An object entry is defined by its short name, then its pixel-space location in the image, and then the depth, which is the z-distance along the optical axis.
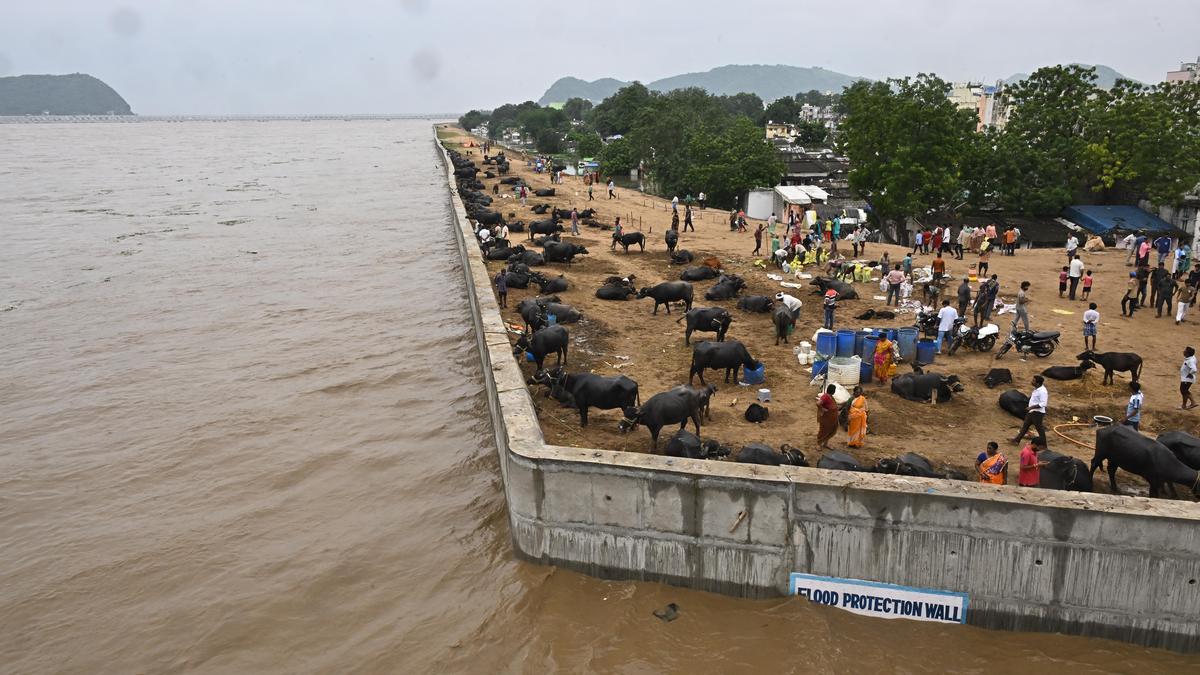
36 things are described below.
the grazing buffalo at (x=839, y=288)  20.16
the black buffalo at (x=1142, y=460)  9.72
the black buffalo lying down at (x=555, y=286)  21.08
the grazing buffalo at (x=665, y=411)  11.39
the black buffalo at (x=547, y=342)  14.86
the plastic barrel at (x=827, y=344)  14.44
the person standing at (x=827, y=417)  11.19
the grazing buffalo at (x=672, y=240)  25.64
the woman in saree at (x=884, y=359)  14.19
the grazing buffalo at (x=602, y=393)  12.19
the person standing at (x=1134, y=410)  11.54
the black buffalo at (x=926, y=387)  13.21
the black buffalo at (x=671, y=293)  18.72
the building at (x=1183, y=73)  83.41
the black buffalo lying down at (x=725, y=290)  20.06
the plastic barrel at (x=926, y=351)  15.18
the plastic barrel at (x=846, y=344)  14.15
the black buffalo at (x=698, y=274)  22.09
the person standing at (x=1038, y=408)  11.27
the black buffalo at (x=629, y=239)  27.27
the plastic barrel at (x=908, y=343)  15.12
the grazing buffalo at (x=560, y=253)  24.86
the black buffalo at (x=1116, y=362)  13.64
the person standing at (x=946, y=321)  15.66
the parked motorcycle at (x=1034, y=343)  15.59
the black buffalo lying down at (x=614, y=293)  20.59
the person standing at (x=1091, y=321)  15.60
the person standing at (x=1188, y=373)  12.72
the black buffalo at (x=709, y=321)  15.81
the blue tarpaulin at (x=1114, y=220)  32.41
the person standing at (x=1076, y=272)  20.25
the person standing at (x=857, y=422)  11.47
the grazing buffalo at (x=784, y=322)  16.38
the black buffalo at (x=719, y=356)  13.89
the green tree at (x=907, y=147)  31.97
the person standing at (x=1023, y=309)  16.16
